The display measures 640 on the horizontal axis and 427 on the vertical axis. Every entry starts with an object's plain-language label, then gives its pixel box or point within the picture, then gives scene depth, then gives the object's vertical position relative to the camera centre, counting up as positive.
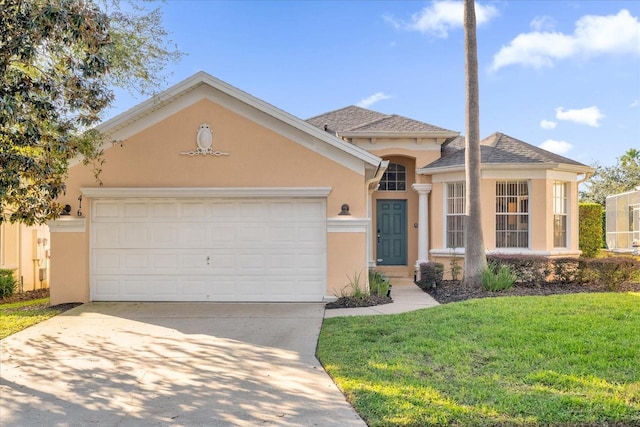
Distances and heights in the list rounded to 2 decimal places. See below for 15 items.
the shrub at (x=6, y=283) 11.77 -1.58
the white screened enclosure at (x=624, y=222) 20.03 +0.18
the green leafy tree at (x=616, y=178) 33.31 +3.68
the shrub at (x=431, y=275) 11.59 -1.30
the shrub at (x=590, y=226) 15.21 -0.02
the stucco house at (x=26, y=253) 12.56 -0.85
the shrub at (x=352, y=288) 9.87 -1.41
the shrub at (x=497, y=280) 10.45 -1.29
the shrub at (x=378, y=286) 10.48 -1.45
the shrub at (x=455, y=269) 12.38 -1.23
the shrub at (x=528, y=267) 11.18 -1.06
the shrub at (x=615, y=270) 10.20 -1.03
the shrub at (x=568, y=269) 11.07 -1.09
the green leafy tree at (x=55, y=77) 6.09 +2.33
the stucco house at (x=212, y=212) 9.94 +0.29
